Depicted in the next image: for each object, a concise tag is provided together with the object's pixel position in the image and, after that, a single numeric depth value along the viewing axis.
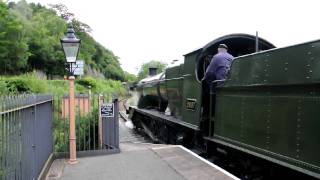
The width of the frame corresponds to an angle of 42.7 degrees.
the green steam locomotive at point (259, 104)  5.16
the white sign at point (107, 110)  9.53
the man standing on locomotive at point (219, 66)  8.43
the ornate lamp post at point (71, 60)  8.59
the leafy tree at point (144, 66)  91.53
